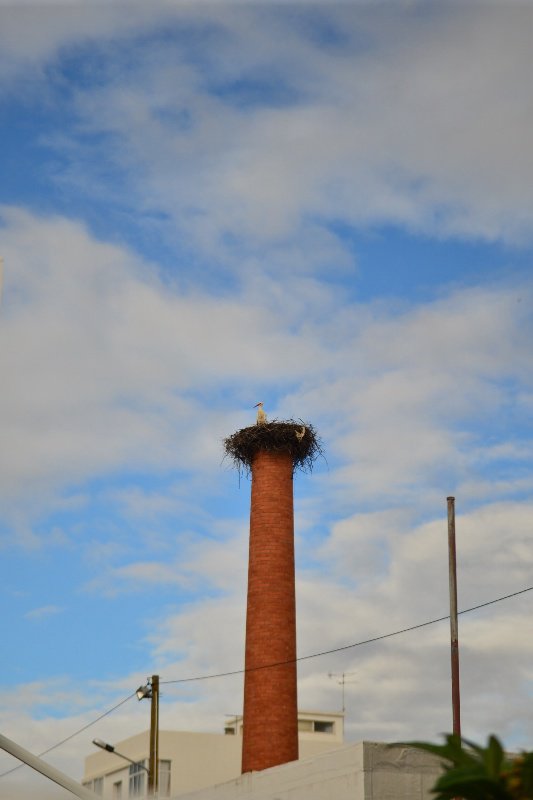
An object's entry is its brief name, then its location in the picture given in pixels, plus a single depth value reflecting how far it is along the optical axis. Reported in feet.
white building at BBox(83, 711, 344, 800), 160.76
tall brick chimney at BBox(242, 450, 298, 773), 110.42
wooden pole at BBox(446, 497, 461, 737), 82.12
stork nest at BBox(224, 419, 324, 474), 120.88
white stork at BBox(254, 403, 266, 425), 122.62
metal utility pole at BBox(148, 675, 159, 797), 104.47
